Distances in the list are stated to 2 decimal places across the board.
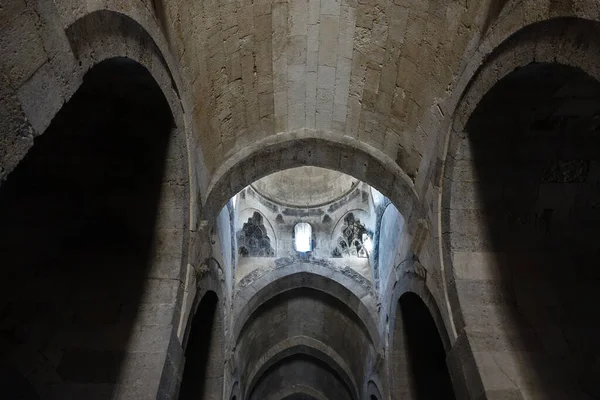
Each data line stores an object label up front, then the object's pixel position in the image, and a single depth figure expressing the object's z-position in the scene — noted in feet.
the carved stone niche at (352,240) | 32.63
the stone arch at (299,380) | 40.96
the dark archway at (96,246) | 12.61
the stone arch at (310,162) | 17.46
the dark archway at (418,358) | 23.94
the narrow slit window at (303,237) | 33.71
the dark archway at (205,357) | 23.65
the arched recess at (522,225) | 12.57
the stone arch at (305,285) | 29.07
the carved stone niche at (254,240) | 32.22
